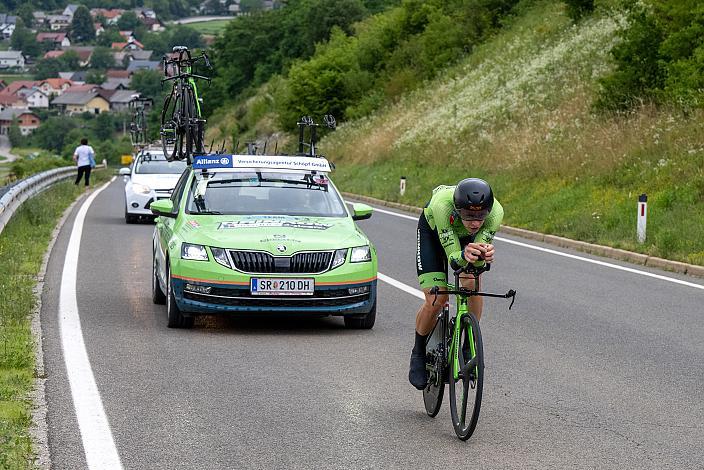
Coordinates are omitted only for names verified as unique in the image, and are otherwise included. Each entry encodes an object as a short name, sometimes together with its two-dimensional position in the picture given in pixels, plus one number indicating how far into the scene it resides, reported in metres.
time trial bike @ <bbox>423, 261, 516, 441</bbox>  7.04
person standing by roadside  40.75
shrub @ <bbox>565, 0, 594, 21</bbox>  48.59
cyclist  7.14
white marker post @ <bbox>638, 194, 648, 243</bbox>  20.34
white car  25.38
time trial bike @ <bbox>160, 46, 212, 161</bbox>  21.00
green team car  11.25
